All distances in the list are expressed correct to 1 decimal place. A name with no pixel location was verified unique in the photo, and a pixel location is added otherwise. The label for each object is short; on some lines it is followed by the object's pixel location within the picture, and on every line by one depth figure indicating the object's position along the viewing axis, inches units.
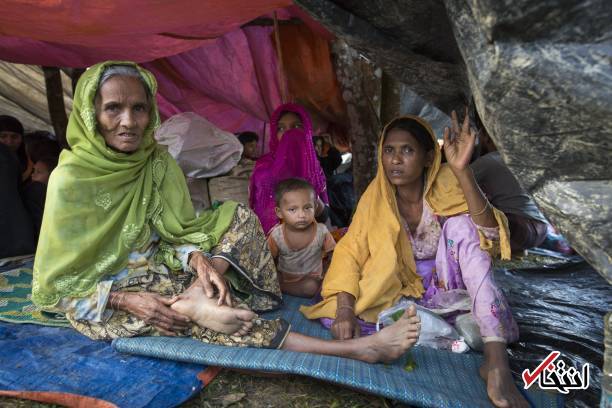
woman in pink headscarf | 160.2
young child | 127.4
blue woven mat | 74.9
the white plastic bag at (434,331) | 93.4
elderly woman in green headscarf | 89.5
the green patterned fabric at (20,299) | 106.6
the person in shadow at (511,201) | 136.5
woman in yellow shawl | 92.4
